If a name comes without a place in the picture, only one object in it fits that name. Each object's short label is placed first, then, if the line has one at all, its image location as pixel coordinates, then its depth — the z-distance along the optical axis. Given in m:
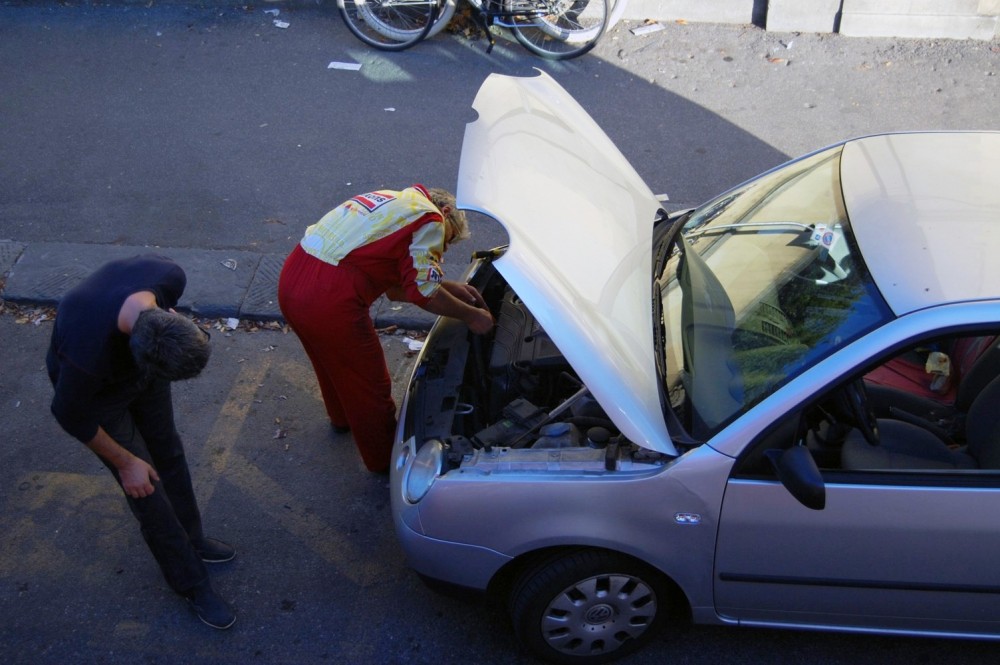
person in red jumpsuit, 3.38
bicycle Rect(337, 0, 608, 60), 7.61
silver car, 2.66
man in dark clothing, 2.72
